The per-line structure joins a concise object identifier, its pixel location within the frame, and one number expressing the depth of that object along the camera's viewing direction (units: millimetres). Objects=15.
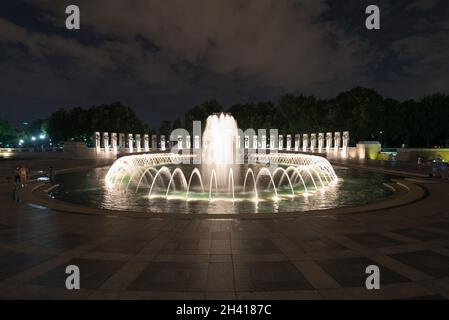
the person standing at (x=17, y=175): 18266
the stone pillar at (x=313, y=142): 65838
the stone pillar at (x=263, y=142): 78169
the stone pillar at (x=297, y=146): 73288
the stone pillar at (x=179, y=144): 80000
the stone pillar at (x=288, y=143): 74219
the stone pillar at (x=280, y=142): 79700
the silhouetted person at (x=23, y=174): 18447
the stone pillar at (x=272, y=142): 91062
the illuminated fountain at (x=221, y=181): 17236
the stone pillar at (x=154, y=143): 76738
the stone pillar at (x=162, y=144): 80725
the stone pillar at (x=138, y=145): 69562
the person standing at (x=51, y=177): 21228
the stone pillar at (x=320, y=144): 62581
